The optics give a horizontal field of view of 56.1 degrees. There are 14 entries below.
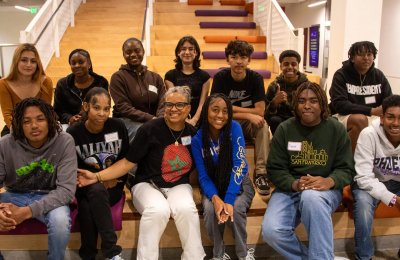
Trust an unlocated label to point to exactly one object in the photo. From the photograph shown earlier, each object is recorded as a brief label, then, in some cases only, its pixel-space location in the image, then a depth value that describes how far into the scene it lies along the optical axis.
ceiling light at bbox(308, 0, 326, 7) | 11.65
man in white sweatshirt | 2.20
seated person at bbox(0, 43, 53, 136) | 2.64
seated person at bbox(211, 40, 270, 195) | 2.80
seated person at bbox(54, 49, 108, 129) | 2.84
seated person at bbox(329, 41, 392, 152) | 2.94
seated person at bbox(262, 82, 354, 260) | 2.10
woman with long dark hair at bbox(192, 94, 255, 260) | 2.17
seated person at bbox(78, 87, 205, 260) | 2.10
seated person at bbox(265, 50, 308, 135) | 3.02
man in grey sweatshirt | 2.00
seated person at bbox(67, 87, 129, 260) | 2.08
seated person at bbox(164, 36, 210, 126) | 3.15
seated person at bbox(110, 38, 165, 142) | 2.90
